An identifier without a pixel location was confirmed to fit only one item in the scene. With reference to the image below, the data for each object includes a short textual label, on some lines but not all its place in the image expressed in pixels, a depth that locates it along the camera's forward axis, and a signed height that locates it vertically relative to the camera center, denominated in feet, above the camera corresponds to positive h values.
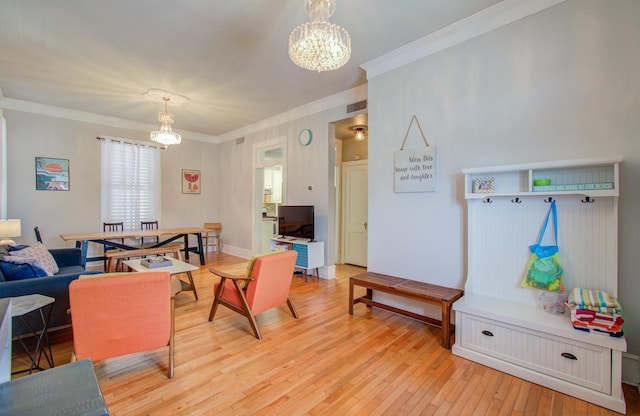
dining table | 14.85 -1.76
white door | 18.99 -0.42
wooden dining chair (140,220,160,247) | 20.26 -1.42
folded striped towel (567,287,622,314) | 6.15 -2.12
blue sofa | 7.57 -2.37
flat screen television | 15.80 -0.88
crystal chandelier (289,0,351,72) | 6.42 +3.84
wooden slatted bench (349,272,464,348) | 8.36 -2.79
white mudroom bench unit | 6.27 -1.74
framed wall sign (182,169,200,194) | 22.75 +1.99
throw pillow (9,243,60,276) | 9.93 -1.88
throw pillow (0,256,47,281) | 8.20 -1.88
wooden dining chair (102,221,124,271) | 18.58 -1.39
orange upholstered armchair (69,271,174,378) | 6.08 -2.47
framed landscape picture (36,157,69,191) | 16.87 +1.92
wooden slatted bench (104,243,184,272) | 14.43 -2.47
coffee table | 11.18 -2.53
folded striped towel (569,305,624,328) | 6.09 -2.44
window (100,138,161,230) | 18.95 +1.66
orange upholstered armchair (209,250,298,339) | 8.98 -2.72
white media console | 15.01 -2.41
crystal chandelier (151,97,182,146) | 14.89 +3.83
